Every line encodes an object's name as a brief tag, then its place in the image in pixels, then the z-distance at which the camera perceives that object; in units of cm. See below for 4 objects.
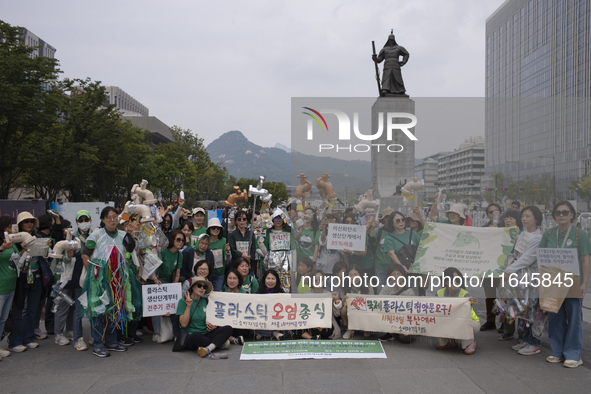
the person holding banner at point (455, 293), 533
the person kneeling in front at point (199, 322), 533
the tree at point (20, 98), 1691
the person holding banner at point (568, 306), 493
